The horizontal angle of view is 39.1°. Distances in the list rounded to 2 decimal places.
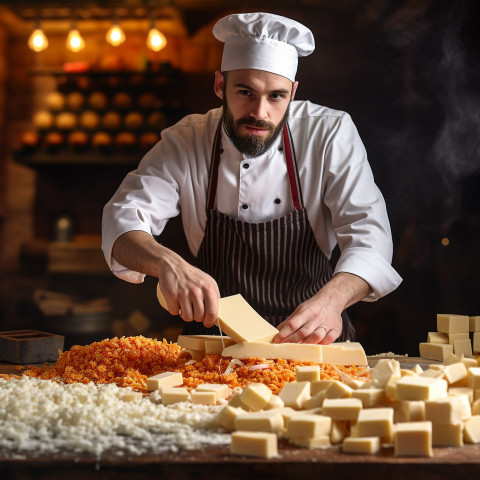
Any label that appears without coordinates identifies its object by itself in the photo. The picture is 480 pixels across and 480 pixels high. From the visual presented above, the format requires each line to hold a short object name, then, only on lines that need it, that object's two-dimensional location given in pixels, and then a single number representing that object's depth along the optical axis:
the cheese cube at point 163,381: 1.56
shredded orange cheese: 1.63
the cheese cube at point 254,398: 1.38
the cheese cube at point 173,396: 1.47
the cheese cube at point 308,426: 1.21
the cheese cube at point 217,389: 1.48
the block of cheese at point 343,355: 1.76
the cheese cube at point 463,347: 2.16
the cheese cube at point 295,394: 1.38
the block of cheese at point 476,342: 2.19
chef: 2.22
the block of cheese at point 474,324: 2.19
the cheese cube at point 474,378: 1.42
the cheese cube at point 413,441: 1.18
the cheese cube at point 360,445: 1.20
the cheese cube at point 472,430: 1.27
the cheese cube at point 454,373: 1.43
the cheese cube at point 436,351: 2.10
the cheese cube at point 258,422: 1.25
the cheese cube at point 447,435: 1.24
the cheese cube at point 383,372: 1.39
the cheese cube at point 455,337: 2.18
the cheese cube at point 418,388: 1.27
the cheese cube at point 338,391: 1.34
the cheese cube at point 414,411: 1.27
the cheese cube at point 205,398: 1.46
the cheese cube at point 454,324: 2.16
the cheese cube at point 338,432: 1.25
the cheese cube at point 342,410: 1.25
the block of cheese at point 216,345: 1.78
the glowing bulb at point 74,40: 3.83
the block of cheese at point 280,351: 1.72
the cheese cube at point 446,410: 1.23
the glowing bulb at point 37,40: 3.86
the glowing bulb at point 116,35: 3.82
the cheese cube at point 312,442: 1.22
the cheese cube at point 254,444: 1.17
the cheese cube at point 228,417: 1.30
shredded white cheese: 1.22
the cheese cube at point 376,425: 1.22
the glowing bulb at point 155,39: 3.81
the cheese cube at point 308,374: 1.50
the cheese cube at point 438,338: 2.20
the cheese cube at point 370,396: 1.33
